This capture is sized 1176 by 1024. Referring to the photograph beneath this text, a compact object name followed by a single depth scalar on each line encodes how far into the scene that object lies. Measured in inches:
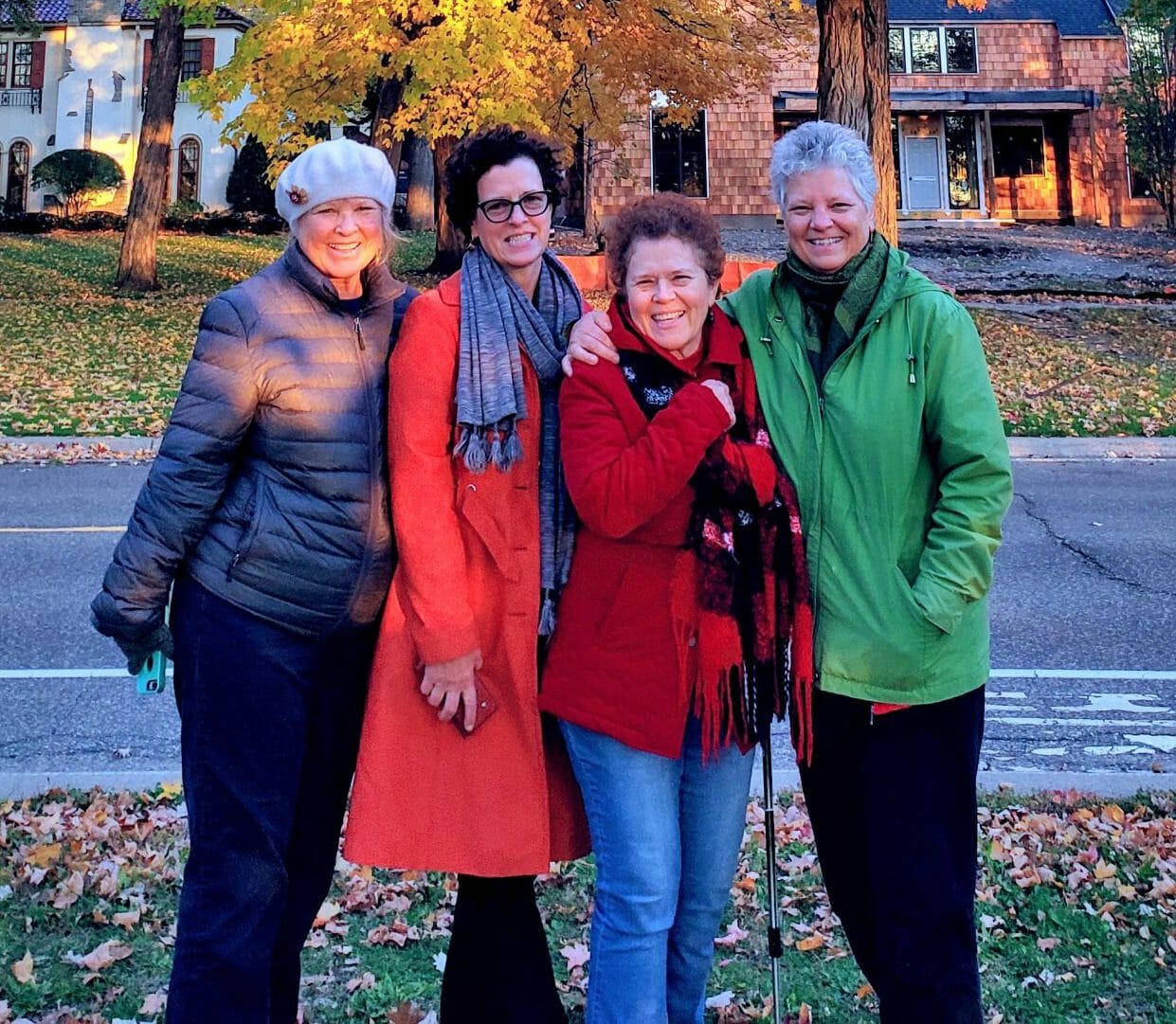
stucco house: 1582.2
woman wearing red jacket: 107.5
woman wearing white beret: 109.6
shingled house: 1284.4
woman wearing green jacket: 106.6
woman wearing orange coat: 111.0
